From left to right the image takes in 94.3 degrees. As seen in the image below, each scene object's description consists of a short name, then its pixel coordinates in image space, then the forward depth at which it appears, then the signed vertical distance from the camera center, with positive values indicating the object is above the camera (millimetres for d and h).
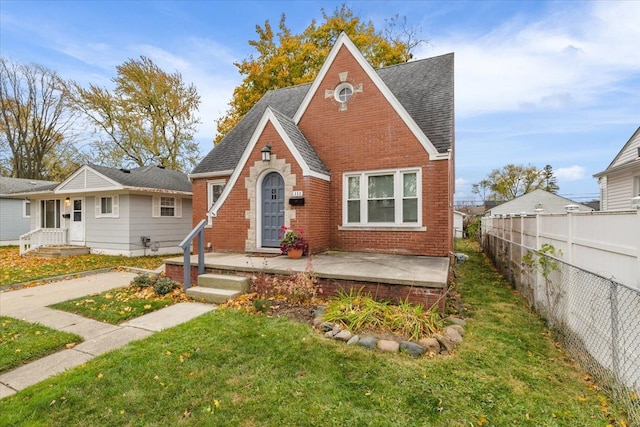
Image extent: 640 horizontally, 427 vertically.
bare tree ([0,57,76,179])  25750 +8502
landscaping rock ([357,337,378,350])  4132 -1809
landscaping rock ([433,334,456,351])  4145 -1816
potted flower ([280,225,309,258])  8062 -828
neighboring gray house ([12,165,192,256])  14352 +74
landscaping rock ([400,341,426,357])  3961 -1815
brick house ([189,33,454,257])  8484 +1267
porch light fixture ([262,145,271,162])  8672 +1778
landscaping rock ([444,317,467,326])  4957 -1804
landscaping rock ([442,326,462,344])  4339 -1799
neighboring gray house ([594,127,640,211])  13453 +1863
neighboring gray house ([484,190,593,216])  30766 +1311
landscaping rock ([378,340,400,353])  4012 -1807
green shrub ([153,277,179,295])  6965 -1733
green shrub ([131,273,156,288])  7633 -1768
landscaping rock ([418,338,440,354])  4086 -1818
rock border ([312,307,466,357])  4023 -1808
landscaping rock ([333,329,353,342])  4344 -1795
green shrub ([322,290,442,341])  4477 -1638
